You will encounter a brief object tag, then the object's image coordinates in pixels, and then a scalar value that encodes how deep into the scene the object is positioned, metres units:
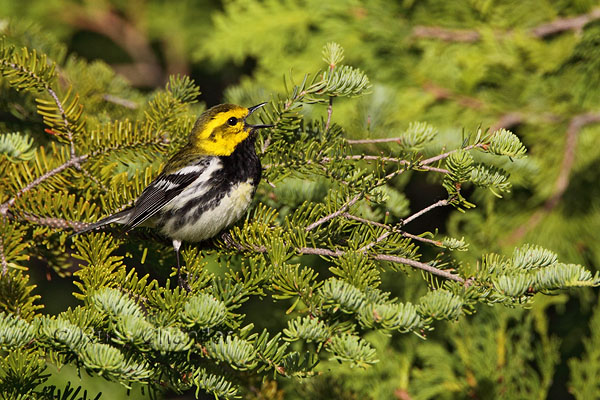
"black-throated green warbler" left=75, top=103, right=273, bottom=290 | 4.41
